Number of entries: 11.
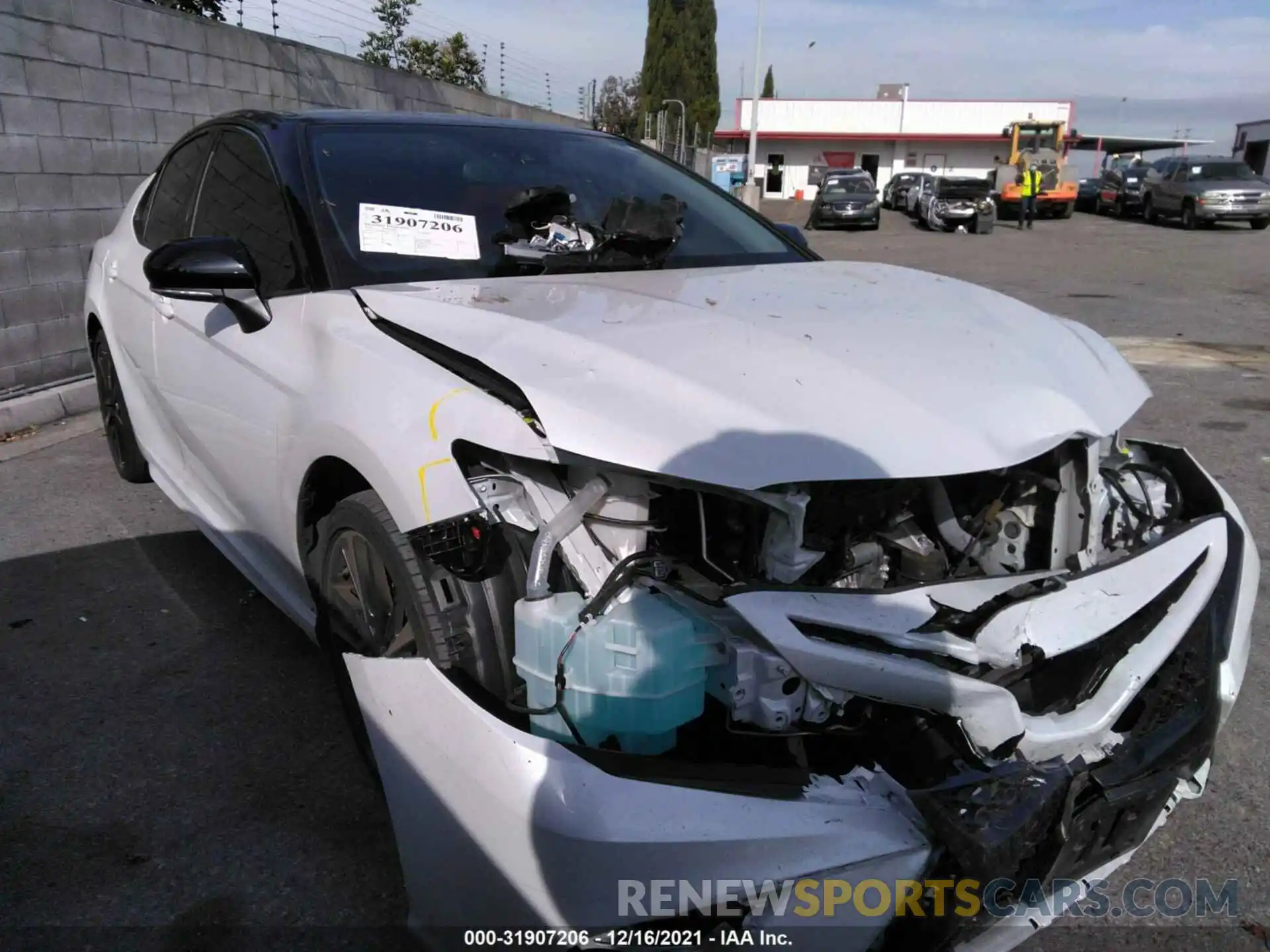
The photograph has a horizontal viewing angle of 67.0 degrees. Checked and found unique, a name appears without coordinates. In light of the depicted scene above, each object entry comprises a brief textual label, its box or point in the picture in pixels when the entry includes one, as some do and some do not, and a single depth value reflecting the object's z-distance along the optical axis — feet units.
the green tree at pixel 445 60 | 60.59
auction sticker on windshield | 8.36
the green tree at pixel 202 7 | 30.94
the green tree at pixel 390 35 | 46.14
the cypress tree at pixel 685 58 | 144.15
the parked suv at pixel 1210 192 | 72.43
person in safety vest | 79.10
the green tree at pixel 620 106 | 146.92
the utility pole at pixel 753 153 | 96.27
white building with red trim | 148.97
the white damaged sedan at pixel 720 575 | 4.99
